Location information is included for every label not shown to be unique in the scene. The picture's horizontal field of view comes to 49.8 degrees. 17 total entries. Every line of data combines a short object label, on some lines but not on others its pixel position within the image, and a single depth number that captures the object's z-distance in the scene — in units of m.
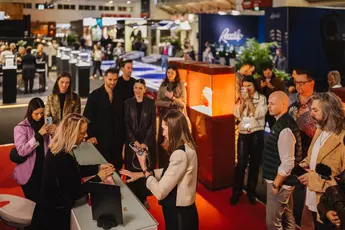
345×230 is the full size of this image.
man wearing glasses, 3.41
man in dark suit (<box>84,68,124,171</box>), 3.80
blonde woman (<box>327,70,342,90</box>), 4.83
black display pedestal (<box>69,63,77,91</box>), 11.57
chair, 2.53
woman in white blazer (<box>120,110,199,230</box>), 2.21
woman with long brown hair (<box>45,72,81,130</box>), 3.74
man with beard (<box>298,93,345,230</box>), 2.18
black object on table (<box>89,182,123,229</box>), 1.92
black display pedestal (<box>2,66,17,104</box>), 9.43
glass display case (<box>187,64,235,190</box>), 4.24
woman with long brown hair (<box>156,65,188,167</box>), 4.21
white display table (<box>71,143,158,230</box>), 1.98
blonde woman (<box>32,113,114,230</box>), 2.18
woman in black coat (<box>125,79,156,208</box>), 3.77
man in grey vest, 2.60
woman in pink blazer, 2.97
